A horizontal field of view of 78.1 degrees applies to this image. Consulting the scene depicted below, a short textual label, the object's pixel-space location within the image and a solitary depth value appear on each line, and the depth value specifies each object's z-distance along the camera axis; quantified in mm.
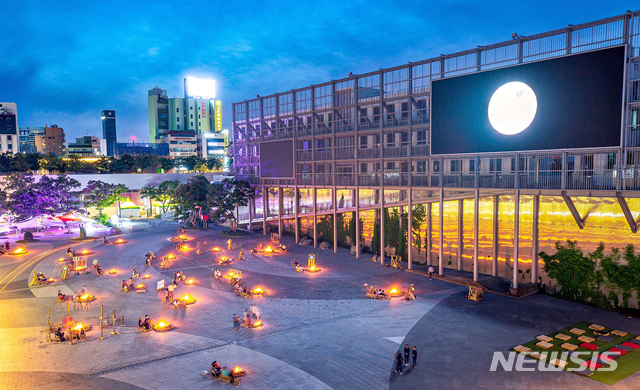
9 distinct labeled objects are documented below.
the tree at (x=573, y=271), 29266
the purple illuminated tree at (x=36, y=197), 54969
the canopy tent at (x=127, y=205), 75169
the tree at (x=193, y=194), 61969
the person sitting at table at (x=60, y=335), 23016
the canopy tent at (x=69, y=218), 55250
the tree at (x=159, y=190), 75094
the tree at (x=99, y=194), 66438
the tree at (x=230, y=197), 58031
